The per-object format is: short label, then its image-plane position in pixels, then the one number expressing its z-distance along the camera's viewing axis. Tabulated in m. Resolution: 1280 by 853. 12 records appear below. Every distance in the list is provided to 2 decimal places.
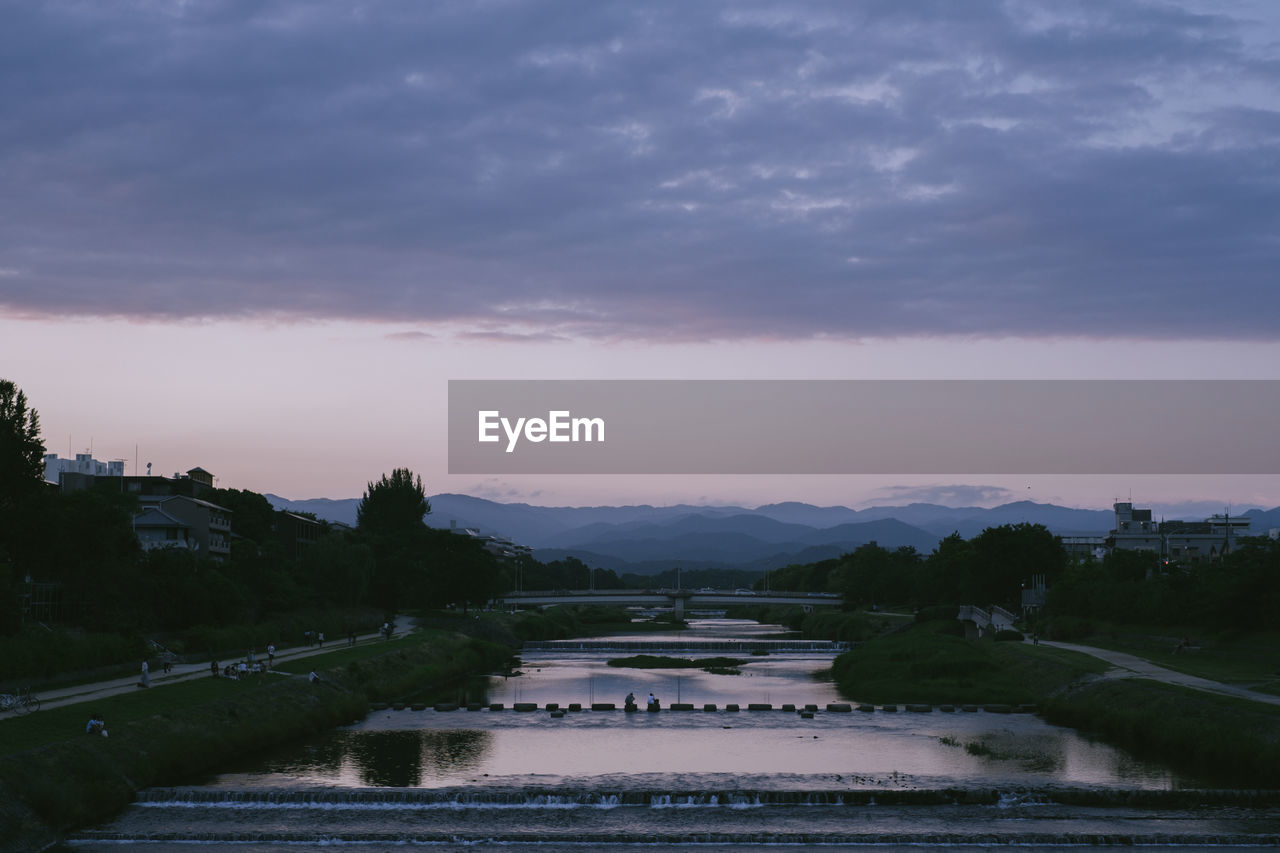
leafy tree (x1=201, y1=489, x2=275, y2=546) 149.25
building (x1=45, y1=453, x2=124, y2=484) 171.88
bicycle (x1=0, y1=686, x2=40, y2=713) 57.34
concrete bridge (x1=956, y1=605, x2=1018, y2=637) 133.25
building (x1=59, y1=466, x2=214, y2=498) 149.38
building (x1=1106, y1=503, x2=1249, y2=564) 160.91
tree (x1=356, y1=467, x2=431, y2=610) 157.38
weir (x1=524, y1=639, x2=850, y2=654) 145.38
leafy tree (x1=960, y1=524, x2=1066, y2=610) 152.25
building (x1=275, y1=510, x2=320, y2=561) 174.88
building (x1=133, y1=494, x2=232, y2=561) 129.00
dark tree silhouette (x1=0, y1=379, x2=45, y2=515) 82.50
